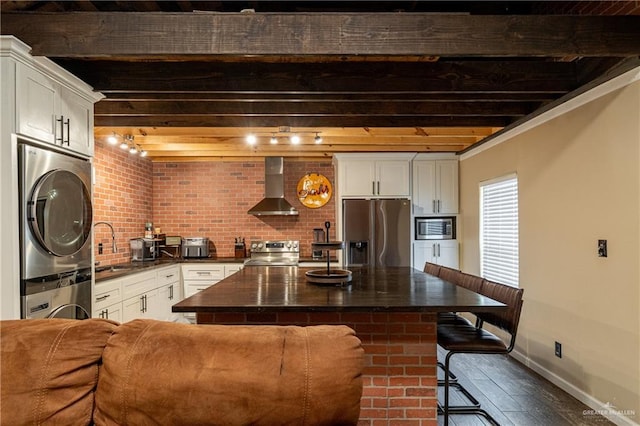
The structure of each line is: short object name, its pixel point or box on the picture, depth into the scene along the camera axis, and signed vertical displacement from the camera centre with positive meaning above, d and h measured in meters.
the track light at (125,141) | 4.00 +0.88
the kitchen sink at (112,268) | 3.78 -0.62
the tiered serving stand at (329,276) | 2.31 -0.44
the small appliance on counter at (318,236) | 5.36 -0.37
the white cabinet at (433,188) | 5.00 +0.34
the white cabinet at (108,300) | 3.04 -0.80
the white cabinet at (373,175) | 4.92 +0.53
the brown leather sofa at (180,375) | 0.97 -0.48
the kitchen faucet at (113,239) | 4.26 -0.31
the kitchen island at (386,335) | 1.97 -0.73
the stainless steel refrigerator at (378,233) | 4.82 -0.29
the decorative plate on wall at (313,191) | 5.52 +0.35
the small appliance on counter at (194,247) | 5.21 -0.51
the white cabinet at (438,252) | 4.99 -0.59
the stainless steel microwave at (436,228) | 5.04 -0.24
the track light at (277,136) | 3.88 +0.92
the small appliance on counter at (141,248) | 4.66 -0.47
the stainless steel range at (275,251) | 5.08 -0.58
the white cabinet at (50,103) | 1.89 +0.71
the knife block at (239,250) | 5.34 -0.57
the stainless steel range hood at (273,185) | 5.23 +0.44
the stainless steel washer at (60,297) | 1.96 -0.52
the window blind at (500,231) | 3.63 -0.23
